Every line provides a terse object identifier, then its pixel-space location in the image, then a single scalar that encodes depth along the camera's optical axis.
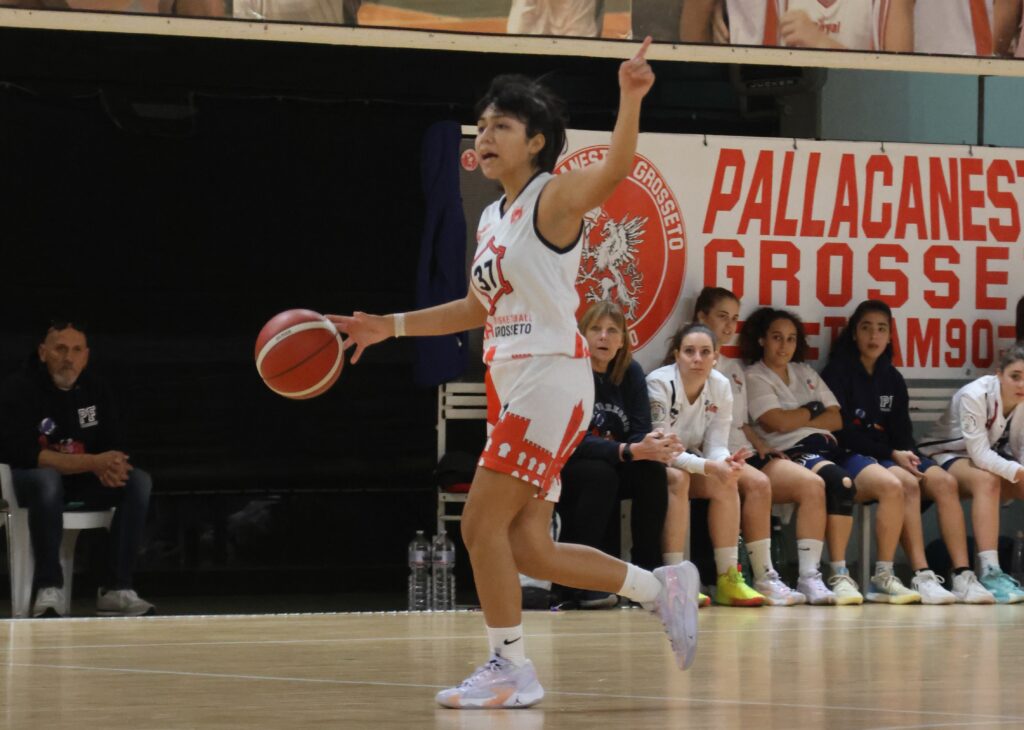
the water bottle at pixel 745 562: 15.03
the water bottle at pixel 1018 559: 15.79
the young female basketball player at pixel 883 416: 14.84
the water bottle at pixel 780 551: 15.54
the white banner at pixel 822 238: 15.36
